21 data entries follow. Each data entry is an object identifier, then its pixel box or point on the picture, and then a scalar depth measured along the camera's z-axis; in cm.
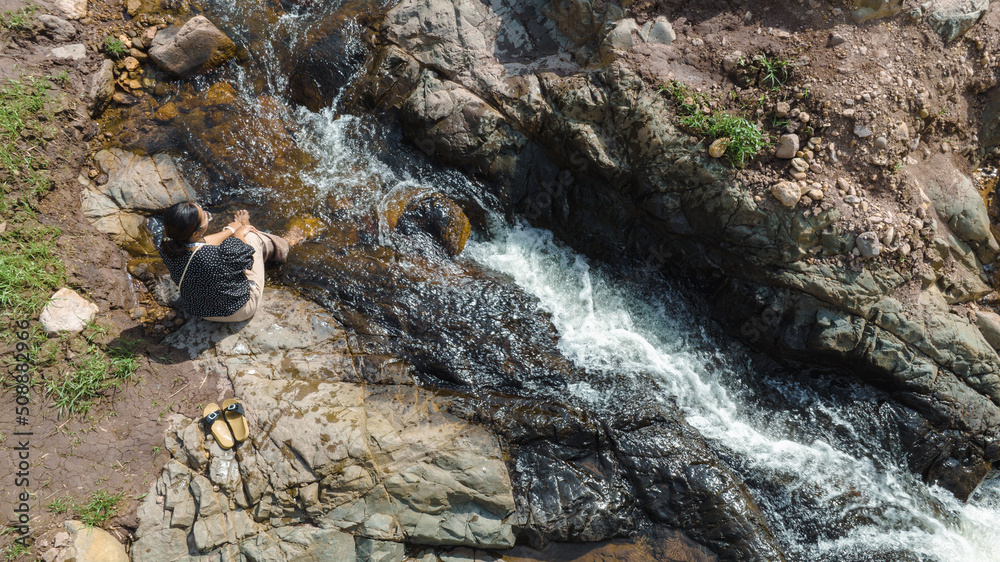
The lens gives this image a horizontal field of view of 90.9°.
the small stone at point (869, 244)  527
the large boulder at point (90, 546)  381
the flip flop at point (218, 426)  424
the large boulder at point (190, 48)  619
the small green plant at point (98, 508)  396
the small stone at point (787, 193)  521
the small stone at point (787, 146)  533
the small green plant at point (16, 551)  373
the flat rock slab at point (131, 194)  529
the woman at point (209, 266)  428
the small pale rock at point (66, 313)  449
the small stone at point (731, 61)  570
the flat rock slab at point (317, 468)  410
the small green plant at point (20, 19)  557
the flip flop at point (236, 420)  430
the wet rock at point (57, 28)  580
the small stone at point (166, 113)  605
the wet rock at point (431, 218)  607
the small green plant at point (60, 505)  396
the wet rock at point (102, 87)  574
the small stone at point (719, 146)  536
